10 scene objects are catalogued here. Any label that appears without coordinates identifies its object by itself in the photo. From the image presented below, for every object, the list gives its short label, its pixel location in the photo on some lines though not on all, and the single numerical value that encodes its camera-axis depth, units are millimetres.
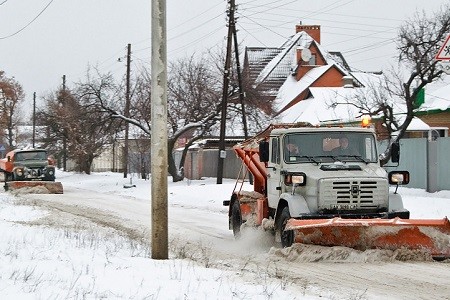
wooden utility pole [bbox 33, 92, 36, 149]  75500
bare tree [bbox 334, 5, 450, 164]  23641
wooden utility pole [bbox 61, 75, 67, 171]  59250
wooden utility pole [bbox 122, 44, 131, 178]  42978
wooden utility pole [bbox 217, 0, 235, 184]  32281
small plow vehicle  30859
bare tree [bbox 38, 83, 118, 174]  40188
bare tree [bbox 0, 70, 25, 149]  67250
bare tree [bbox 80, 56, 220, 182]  38844
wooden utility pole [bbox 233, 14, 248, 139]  31984
